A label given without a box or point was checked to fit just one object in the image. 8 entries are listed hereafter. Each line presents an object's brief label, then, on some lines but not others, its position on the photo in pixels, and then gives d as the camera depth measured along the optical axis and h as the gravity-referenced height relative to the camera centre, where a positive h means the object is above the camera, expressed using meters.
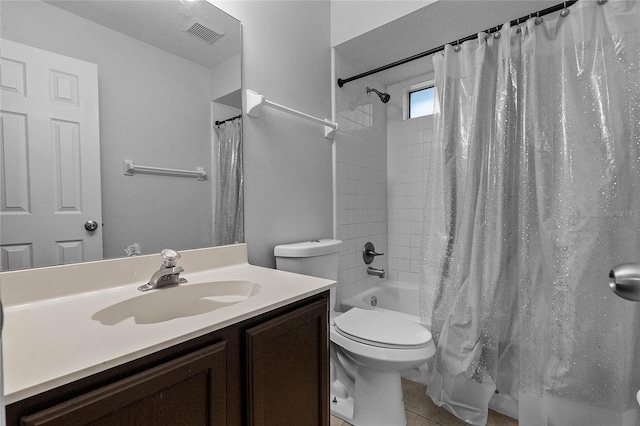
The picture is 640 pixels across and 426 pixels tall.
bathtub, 2.25 -0.69
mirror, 0.84 +0.29
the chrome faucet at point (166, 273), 0.98 -0.21
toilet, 1.32 -0.63
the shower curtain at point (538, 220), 1.21 -0.07
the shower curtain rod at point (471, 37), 1.38 +0.88
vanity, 0.52 -0.30
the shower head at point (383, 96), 2.19 +0.80
